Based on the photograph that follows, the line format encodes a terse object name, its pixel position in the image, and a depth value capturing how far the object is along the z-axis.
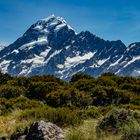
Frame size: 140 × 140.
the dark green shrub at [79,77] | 42.47
